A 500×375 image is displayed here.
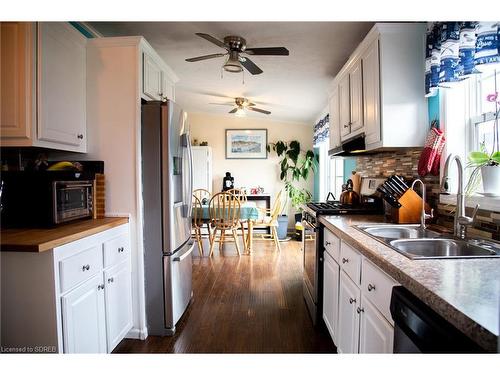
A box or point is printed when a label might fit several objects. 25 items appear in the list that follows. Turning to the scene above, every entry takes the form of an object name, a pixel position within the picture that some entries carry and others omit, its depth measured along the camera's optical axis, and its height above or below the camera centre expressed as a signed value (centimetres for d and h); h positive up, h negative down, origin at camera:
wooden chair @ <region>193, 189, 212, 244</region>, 514 -21
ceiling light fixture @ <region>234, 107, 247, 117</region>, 433 +116
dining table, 391 -43
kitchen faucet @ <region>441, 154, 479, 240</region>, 126 -15
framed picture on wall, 568 +82
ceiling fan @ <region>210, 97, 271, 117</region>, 423 +124
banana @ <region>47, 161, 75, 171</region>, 170 +12
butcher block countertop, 117 -24
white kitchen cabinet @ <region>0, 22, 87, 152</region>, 147 +58
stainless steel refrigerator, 193 -19
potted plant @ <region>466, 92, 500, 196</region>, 132 +7
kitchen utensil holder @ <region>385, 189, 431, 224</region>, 171 -17
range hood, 207 +30
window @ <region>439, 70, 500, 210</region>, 154 +37
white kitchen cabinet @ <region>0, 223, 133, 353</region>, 123 -54
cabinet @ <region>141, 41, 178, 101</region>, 200 +88
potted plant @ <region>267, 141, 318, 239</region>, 550 +34
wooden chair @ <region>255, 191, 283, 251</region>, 432 -63
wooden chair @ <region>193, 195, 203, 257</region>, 388 -49
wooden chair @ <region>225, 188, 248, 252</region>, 401 -78
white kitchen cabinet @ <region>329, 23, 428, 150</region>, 173 +63
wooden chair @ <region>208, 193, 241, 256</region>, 388 -47
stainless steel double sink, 113 -29
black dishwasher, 62 -37
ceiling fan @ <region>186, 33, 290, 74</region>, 220 +111
